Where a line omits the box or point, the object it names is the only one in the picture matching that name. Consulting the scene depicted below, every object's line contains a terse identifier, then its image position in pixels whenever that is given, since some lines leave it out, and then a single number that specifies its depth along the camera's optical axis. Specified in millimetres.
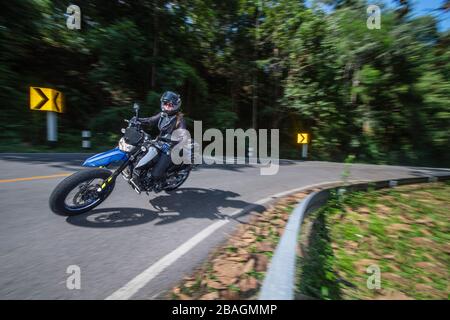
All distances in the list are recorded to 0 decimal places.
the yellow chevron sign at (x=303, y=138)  16734
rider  5250
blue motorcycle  4216
